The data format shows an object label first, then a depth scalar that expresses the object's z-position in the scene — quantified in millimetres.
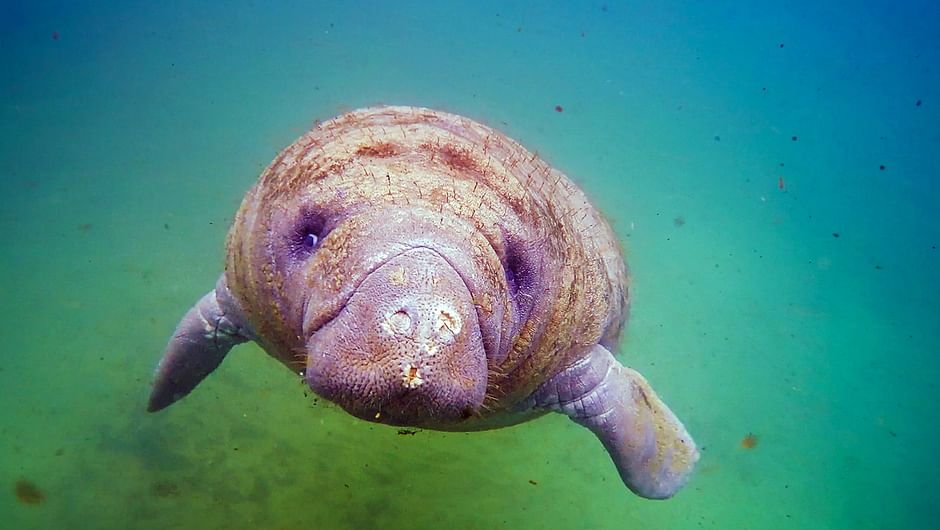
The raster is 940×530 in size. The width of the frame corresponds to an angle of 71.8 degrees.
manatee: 1876
